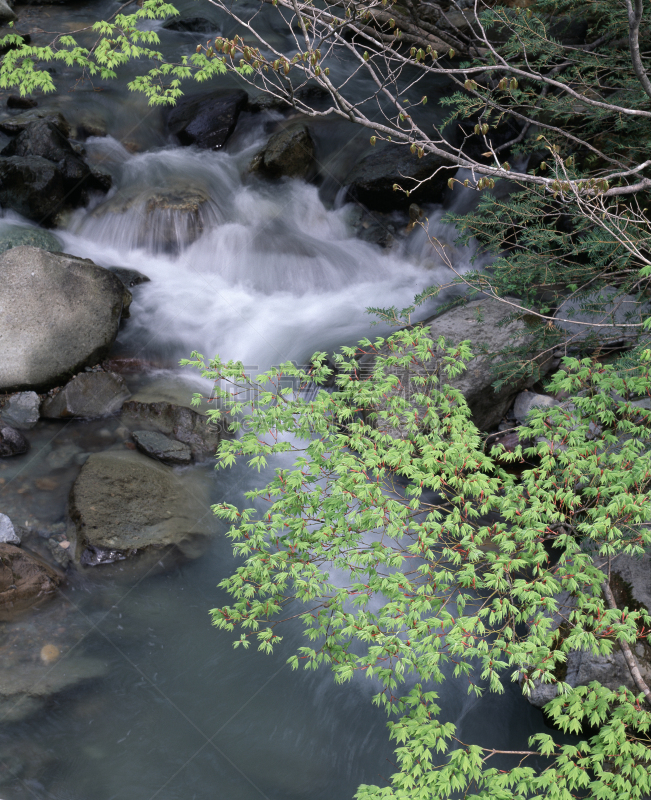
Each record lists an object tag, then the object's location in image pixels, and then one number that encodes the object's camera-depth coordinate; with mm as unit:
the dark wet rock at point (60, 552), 5375
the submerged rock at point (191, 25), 12672
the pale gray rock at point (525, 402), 6557
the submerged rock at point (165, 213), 9180
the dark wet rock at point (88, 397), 6809
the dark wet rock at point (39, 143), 8953
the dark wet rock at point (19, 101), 10203
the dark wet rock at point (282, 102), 11109
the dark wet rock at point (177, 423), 6762
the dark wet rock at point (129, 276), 8609
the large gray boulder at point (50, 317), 6883
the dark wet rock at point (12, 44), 10613
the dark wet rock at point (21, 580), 4891
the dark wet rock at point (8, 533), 5323
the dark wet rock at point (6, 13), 11823
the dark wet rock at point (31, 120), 9539
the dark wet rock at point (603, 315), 5508
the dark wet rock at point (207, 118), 10648
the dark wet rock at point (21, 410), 6646
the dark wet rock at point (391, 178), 9430
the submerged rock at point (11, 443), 6211
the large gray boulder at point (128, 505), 5539
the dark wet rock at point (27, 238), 8008
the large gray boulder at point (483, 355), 6426
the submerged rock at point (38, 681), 4336
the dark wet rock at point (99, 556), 5402
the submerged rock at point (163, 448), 6488
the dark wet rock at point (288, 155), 10109
